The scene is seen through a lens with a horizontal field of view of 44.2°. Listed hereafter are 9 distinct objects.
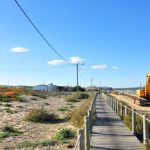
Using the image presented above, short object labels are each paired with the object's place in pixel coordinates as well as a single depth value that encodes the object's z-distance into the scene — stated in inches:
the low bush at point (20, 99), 919.9
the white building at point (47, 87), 2745.8
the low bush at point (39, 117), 469.4
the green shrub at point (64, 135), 315.1
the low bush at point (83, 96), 1438.9
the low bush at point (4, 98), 888.2
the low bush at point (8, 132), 348.1
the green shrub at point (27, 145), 293.7
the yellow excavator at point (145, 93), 814.1
